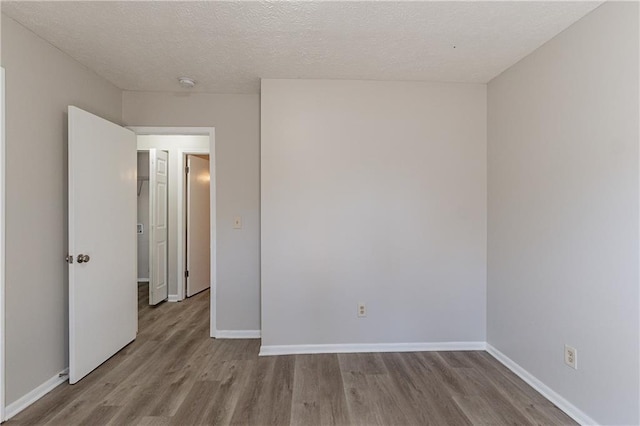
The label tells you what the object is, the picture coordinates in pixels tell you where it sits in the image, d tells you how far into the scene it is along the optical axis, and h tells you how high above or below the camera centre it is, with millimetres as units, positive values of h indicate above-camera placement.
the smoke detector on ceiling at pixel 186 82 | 2663 +1173
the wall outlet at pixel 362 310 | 2689 -858
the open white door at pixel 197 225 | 4328 -181
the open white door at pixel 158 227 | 3934 -184
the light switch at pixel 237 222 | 3064 -89
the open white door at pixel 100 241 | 2182 -221
